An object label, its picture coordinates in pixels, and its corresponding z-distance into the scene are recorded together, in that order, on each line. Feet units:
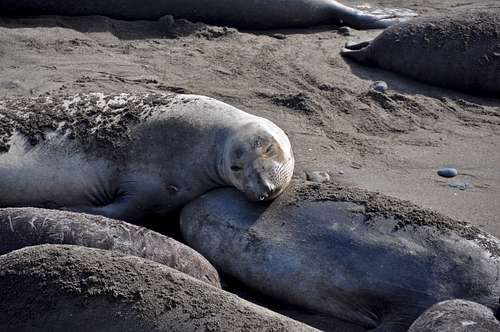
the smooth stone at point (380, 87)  47.15
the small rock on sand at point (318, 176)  36.14
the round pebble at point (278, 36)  54.82
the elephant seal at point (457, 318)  22.83
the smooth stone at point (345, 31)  56.55
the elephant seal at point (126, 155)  33.96
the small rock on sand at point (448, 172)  38.21
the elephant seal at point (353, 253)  27.41
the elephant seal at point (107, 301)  22.05
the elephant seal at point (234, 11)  54.02
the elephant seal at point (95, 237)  27.53
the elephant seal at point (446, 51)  49.40
